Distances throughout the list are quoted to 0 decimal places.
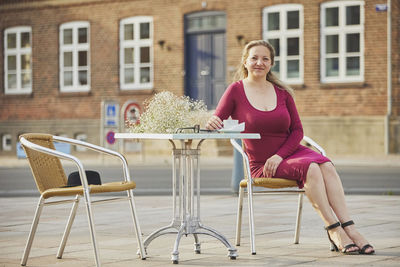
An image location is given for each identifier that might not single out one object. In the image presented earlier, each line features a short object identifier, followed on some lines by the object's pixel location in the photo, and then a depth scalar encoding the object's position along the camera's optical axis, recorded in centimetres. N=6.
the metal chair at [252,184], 717
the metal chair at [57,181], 648
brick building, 2571
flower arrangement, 741
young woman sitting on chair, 727
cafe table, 727
